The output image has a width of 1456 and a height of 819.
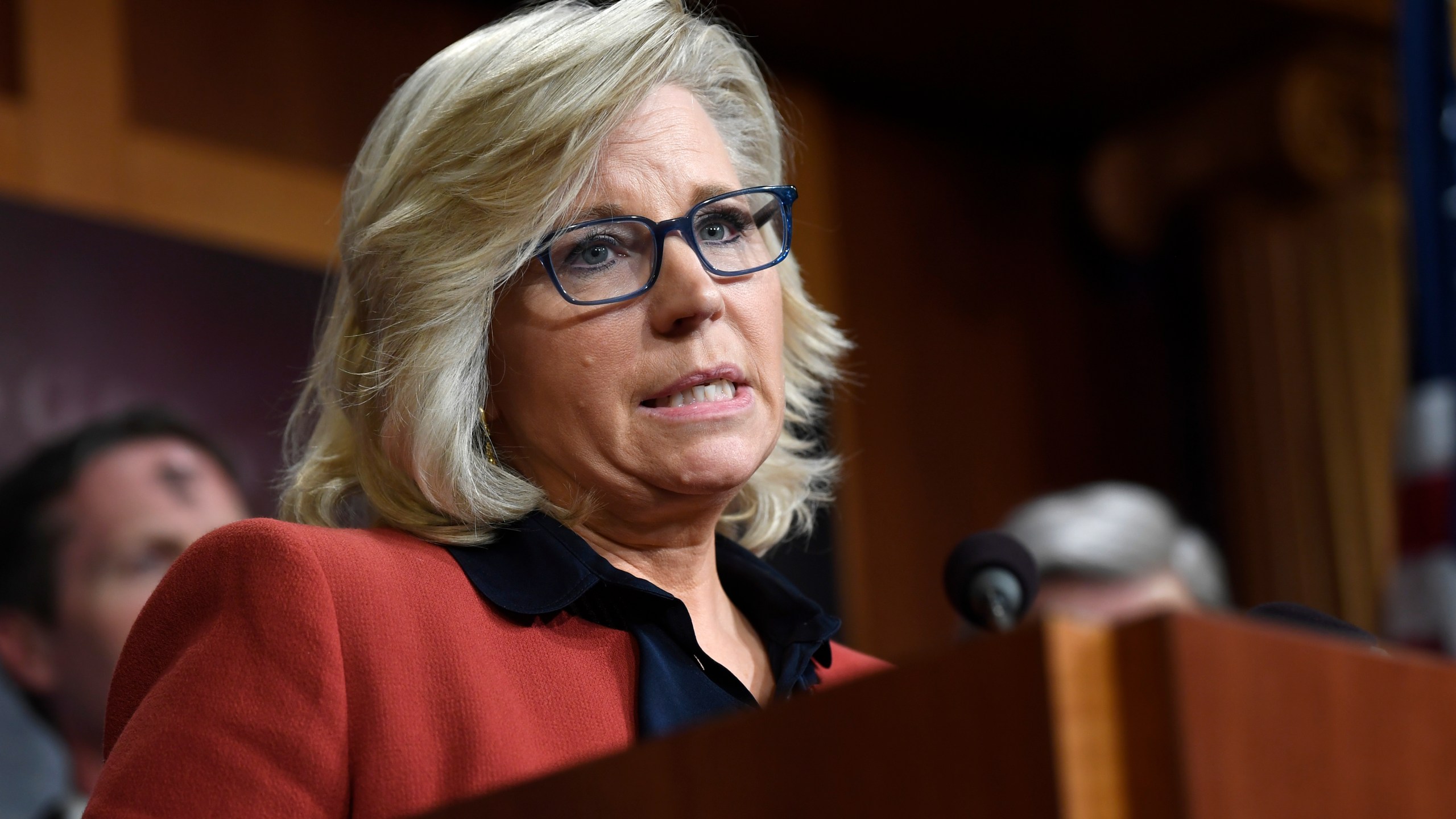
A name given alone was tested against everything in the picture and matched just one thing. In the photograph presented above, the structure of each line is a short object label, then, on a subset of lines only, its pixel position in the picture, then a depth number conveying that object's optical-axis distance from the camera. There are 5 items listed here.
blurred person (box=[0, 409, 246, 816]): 3.65
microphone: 3.00
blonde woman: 2.92
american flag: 4.34
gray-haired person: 4.02
